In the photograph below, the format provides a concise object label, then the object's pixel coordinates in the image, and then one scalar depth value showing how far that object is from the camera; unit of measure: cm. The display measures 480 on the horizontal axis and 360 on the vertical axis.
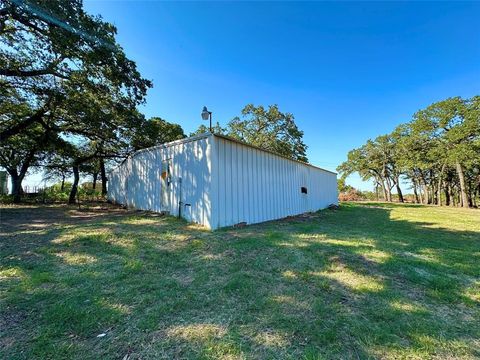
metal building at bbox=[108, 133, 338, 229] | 584
